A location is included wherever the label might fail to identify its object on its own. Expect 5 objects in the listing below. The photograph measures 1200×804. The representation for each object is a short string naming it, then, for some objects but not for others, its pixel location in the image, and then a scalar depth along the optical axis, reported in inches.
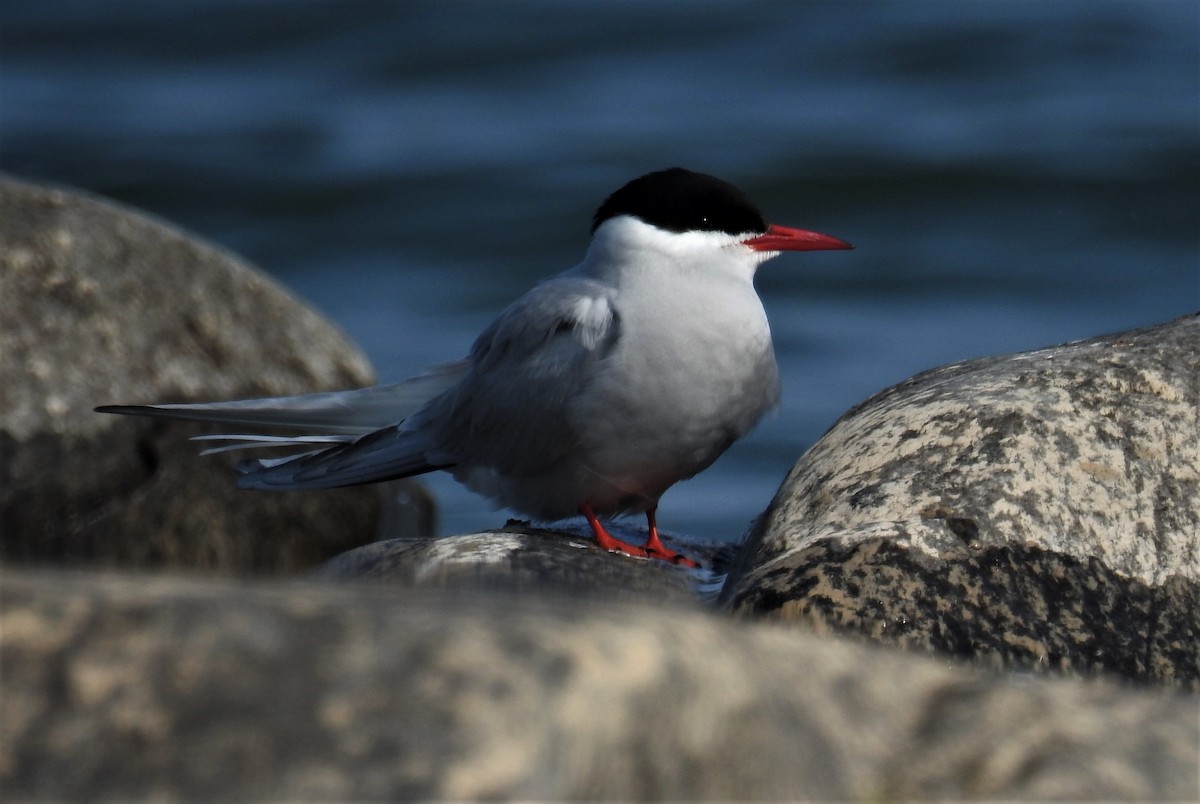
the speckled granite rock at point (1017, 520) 289.3
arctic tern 379.2
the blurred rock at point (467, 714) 142.9
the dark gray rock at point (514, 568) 335.0
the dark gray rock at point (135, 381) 485.7
